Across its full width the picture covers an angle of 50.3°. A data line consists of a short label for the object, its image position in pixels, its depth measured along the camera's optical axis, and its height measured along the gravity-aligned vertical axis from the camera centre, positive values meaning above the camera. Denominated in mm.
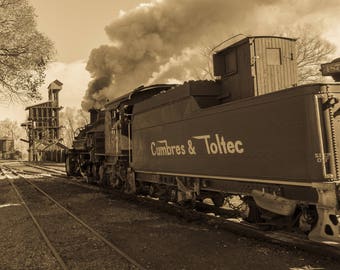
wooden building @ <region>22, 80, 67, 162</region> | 54438 +5342
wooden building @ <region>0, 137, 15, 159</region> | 80188 +3419
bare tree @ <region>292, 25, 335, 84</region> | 28031 +6994
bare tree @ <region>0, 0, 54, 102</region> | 17453 +5614
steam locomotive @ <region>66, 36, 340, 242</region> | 4875 +218
